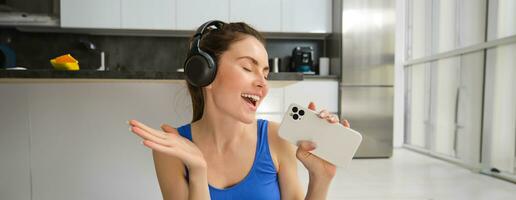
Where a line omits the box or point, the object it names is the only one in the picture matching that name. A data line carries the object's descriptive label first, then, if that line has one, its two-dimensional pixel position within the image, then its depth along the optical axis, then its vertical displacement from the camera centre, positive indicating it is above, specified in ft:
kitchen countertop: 4.13 +0.16
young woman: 2.77 -0.52
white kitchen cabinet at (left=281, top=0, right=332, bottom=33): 13.35 +2.99
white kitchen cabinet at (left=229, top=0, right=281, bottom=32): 13.12 +3.05
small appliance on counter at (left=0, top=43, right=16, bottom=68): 11.25 +1.06
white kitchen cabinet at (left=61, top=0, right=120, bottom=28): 12.29 +2.79
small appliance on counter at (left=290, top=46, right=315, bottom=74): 13.83 +1.25
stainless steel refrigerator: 12.97 +0.83
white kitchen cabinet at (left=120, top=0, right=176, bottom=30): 12.62 +2.85
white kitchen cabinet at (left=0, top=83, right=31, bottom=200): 4.84 -0.74
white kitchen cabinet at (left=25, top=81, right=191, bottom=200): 4.91 -0.69
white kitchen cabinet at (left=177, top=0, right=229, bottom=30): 12.86 +3.01
